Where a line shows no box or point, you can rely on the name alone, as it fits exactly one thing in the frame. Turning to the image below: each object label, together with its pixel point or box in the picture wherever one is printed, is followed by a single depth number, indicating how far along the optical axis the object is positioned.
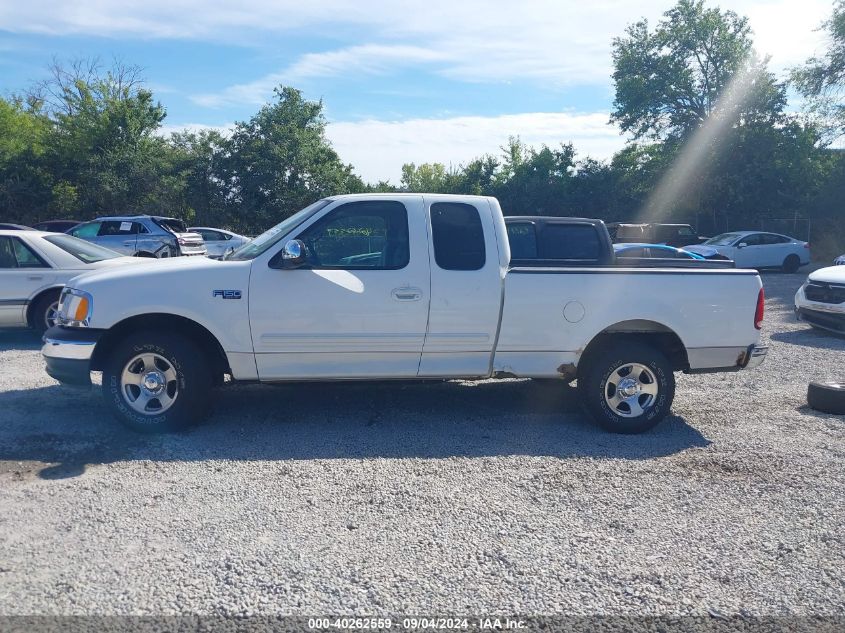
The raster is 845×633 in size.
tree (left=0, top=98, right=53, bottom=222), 32.88
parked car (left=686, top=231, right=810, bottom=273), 26.17
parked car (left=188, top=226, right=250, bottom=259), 24.60
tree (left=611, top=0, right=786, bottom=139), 34.22
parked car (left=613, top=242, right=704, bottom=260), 18.22
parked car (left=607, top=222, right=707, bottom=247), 25.52
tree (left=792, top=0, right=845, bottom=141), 29.03
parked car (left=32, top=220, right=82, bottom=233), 24.07
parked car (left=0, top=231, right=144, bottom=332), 9.56
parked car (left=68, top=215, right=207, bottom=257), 19.83
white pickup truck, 5.94
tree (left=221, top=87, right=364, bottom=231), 33.47
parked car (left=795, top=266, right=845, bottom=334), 11.15
